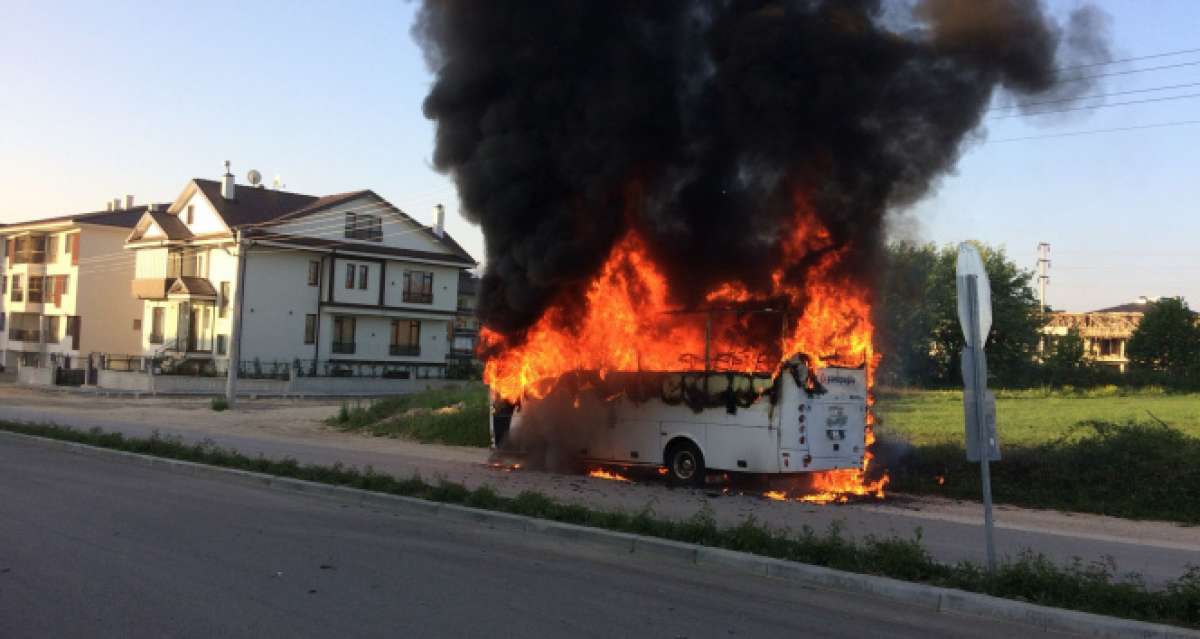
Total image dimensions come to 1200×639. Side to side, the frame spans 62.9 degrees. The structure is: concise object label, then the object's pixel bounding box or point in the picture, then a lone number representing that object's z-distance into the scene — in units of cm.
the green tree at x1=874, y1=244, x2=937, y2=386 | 1659
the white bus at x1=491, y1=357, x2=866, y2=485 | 1359
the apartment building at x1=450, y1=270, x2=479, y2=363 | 6178
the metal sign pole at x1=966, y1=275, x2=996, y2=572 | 796
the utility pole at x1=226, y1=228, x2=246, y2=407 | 3097
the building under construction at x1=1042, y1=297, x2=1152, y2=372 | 8603
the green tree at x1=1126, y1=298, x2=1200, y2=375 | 6838
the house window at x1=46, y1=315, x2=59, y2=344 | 5750
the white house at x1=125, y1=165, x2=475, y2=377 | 4559
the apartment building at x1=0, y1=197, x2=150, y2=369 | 5512
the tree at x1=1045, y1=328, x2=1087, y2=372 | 5220
